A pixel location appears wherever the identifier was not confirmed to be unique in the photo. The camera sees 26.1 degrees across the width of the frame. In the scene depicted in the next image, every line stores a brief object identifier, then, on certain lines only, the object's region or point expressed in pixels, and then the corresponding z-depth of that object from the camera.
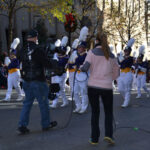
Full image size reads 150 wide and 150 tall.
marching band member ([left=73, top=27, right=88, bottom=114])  8.64
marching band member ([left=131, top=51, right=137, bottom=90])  17.34
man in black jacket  6.47
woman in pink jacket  5.53
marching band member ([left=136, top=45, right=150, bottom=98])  12.93
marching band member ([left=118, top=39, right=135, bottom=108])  10.14
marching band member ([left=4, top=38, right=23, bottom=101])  11.30
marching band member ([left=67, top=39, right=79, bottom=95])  9.72
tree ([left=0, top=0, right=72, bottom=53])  20.75
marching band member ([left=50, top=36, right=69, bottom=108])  9.85
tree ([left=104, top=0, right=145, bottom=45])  31.06
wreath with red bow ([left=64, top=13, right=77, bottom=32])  11.26
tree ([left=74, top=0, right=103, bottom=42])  25.94
